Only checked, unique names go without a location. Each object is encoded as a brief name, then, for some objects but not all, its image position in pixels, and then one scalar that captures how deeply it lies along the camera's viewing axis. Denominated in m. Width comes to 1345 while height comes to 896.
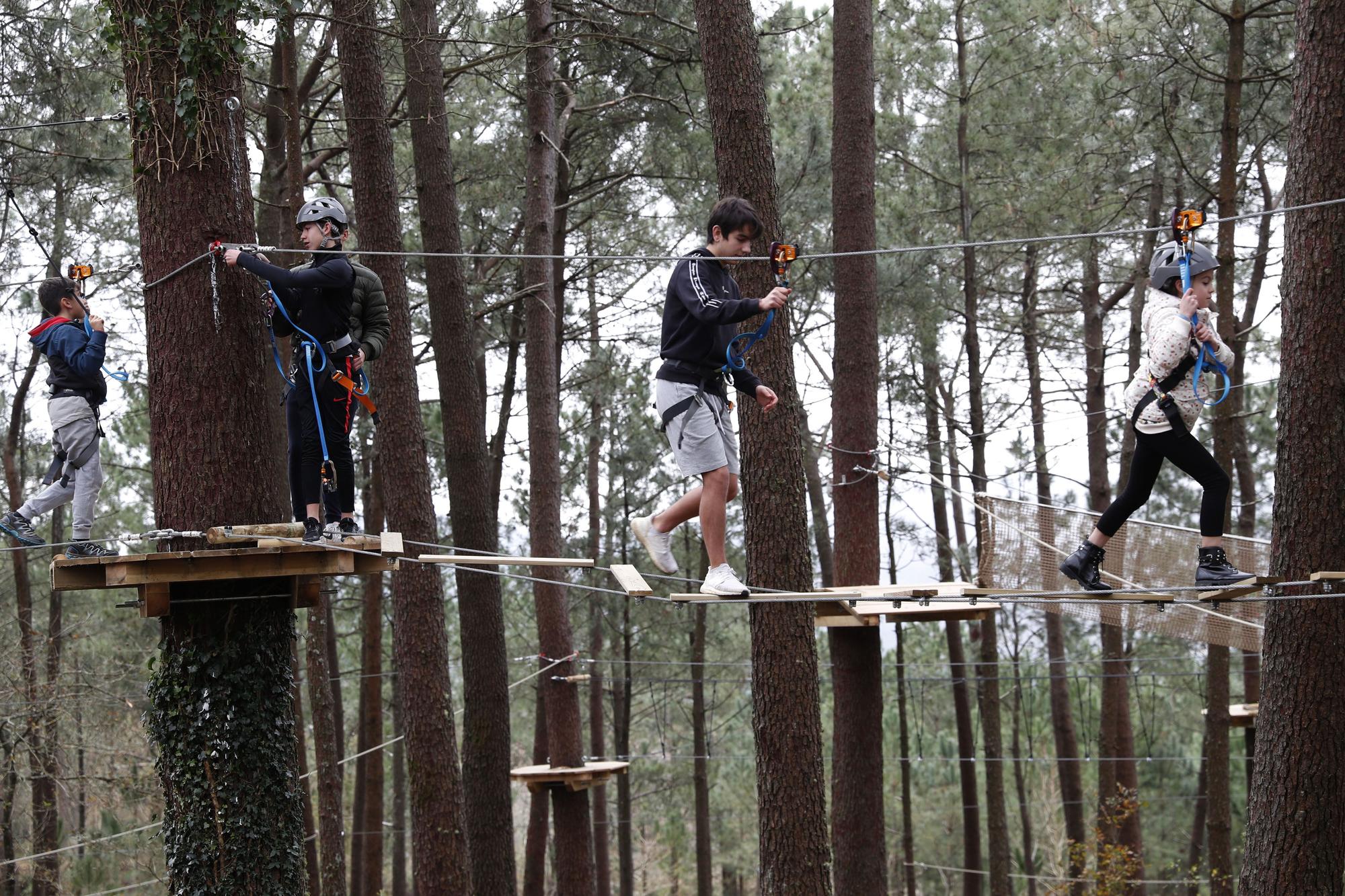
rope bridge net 13.50
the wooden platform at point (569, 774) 17.23
